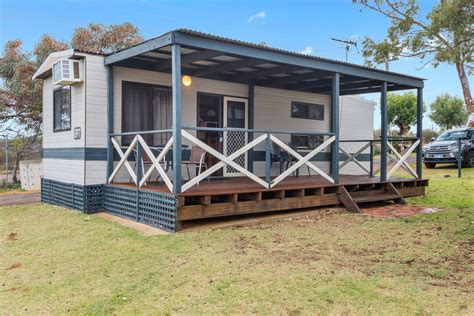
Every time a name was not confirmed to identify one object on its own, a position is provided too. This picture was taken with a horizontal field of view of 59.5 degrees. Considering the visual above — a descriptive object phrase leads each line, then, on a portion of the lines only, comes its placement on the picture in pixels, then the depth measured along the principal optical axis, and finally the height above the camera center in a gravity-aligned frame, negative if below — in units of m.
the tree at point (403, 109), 29.78 +3.01
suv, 15.08 +0.06
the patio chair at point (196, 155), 7.18 -0.09
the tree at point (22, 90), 12.49 +1.78
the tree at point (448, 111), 29.98 +2.88
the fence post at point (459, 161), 12.42 -0.31
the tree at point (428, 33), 5.78 +3.10
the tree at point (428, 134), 31.25 +1.32
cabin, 6.17 +0.44
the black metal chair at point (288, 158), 9.12 -0.18
